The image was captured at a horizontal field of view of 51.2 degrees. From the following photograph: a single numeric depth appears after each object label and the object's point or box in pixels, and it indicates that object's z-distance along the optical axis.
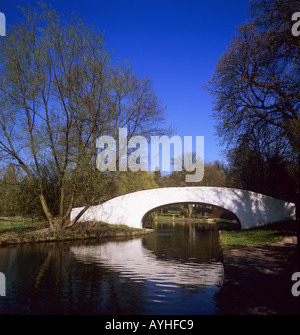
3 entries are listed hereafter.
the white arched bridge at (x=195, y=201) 27.02
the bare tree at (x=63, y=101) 17.75
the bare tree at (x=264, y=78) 12.20
